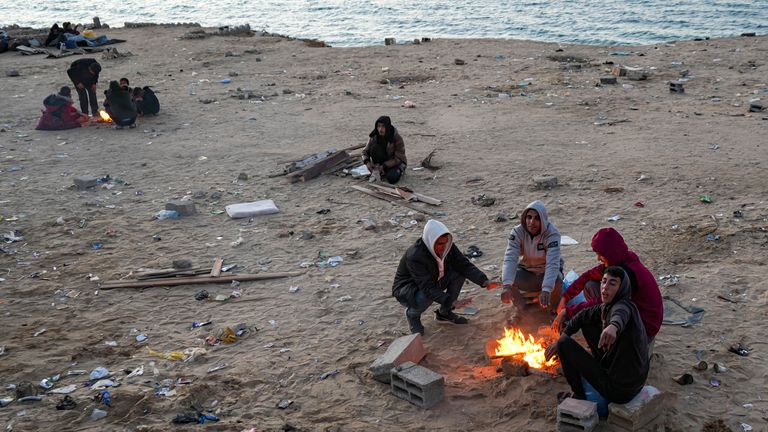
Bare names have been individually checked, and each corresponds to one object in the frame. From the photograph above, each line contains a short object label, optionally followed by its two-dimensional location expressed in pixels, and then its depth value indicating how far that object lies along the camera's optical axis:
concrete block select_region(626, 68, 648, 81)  15.62
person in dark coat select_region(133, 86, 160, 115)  14.40
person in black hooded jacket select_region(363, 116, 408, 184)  10.30
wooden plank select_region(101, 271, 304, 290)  7.62
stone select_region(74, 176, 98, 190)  10.70
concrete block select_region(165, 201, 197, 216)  9.59
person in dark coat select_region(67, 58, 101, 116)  14.54
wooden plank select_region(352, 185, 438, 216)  9.29
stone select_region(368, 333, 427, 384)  5.54
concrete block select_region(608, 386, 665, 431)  4.63
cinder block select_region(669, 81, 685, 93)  14.57
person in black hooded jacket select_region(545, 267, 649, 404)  4.63
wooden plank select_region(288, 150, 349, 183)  10.66
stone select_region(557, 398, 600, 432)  4.63
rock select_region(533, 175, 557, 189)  9.75
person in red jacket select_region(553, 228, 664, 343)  5.11
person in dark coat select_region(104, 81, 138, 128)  14.01
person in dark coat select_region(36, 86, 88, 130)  14.05
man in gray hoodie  6.16
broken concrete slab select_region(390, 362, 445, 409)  5.18
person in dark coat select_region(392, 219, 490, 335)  6.01
